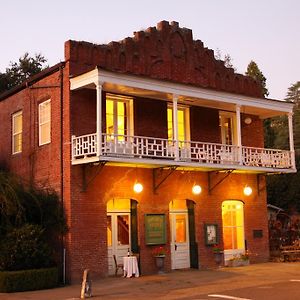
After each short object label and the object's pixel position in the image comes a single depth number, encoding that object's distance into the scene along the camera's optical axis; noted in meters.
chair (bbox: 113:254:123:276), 19.64
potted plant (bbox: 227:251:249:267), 22.16
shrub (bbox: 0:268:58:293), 16.50
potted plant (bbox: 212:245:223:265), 21.75
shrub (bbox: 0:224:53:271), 17.02
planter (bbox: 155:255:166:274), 19.94
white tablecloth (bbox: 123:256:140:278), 18.94
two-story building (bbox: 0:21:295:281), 18.75
